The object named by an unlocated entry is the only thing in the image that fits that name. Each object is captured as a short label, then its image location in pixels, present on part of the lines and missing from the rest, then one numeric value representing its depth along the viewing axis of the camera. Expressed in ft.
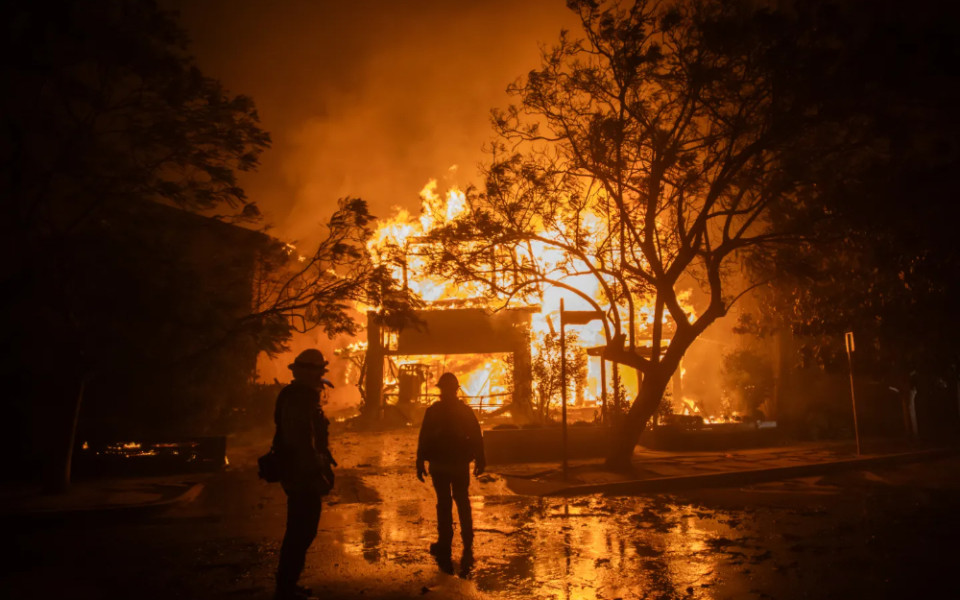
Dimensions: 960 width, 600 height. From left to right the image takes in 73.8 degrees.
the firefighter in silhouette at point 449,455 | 22.27
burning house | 60.80
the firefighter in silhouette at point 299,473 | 17.21
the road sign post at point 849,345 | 46.85
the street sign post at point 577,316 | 42.11
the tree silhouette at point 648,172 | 42.29
